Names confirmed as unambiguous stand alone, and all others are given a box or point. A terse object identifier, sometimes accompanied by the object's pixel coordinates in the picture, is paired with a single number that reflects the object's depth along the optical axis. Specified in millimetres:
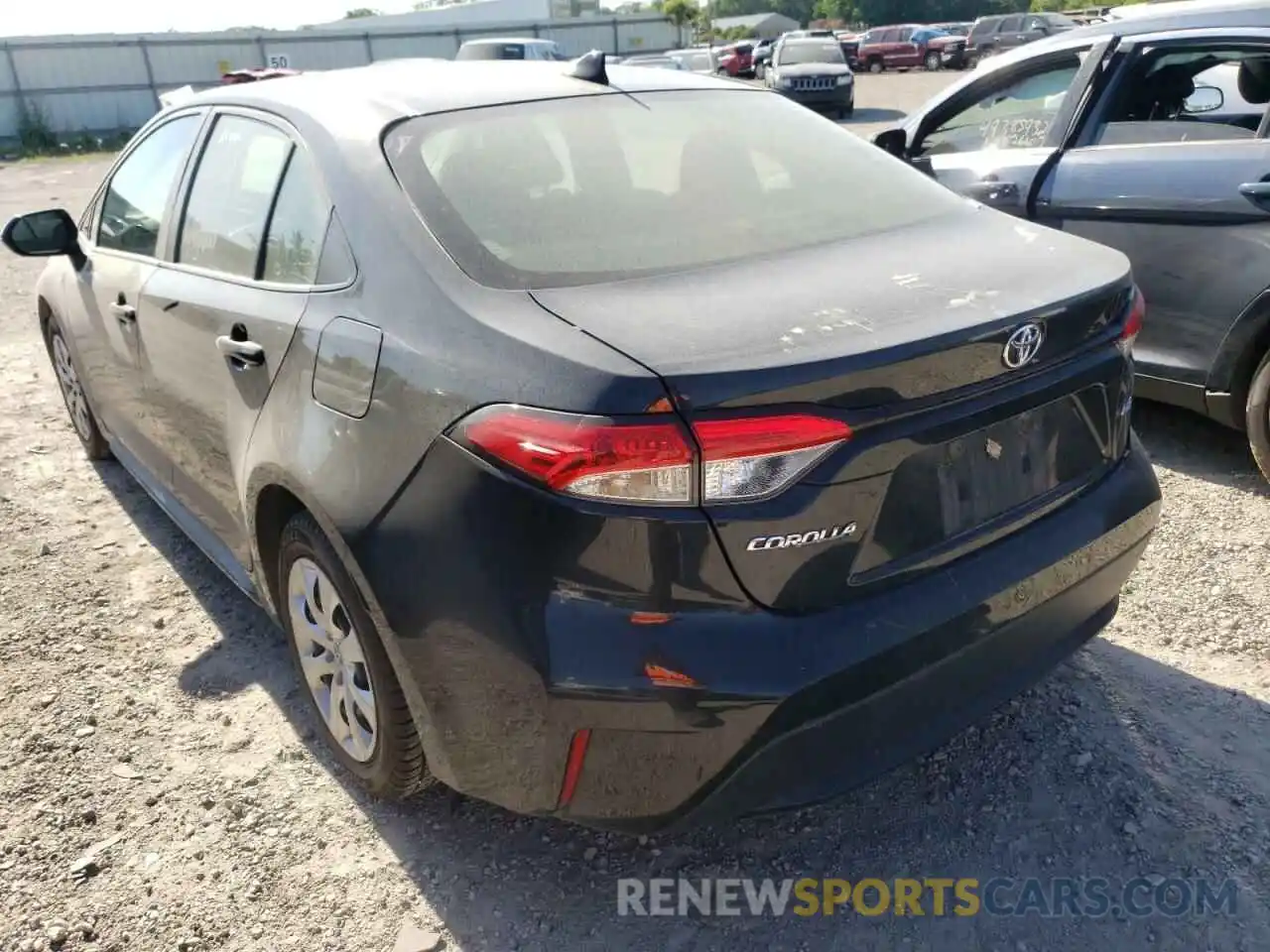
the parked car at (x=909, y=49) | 34750
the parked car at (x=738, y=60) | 36625
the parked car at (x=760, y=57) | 33844
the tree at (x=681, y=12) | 41938
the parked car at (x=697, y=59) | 27170
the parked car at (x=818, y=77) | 21906
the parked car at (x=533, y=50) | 18711
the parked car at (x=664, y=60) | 23941
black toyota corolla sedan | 1819
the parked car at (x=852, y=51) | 37722
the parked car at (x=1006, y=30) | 30016
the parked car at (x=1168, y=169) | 3861
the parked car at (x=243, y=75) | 12973
